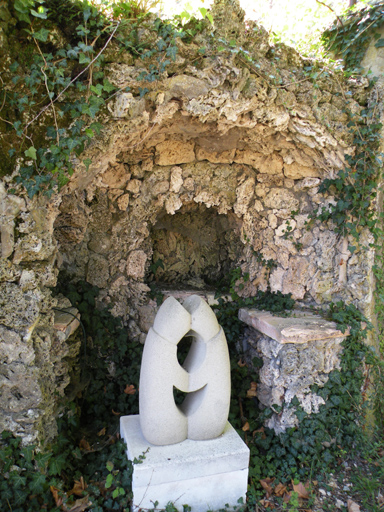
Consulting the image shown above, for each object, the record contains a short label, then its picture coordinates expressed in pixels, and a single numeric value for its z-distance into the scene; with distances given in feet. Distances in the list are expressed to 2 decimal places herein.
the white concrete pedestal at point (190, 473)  7.65
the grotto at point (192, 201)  7.98
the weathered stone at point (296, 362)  10.23
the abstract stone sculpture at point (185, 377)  7.89
